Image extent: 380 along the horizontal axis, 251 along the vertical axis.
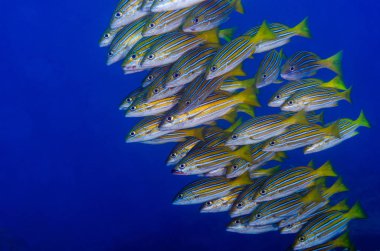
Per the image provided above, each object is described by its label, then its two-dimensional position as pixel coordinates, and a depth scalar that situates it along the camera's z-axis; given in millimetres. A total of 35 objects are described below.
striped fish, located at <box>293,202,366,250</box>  4504
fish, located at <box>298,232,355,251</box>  4594
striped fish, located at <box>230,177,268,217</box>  4566
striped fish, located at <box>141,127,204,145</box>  4547
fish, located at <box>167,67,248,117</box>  3936
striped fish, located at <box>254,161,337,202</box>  4406
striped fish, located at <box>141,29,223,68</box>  4008
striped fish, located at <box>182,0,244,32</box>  3822
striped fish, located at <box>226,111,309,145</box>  4305
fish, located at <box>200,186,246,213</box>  4785
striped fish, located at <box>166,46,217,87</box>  3936
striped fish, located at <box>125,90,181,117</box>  4336
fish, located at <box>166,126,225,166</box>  4660
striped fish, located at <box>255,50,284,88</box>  4762
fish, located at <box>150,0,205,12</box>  3469
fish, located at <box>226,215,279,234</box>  4797
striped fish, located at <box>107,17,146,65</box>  4348
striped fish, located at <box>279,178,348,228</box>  4617
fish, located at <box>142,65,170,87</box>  4348
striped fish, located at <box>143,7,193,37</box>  3939
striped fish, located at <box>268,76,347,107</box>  4719
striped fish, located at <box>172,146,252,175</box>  4371
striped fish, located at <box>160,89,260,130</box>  4125
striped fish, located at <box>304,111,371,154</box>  4645
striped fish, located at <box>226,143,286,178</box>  4547
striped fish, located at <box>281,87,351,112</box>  4609
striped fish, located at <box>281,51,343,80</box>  5059
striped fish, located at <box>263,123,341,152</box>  4430
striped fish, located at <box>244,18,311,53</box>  4469
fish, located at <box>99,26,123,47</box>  4762
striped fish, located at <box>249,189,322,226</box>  4570
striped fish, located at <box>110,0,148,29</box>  4137
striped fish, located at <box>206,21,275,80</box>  3793
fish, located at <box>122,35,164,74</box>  4273
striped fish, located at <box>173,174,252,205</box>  4566
